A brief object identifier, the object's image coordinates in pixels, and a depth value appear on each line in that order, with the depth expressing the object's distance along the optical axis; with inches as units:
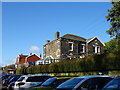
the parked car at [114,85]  196.1
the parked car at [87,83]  227.7
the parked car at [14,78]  550.0
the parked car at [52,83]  287.1
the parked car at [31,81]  361.7
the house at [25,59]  1876.5
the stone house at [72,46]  1133.1
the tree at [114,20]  770.5
